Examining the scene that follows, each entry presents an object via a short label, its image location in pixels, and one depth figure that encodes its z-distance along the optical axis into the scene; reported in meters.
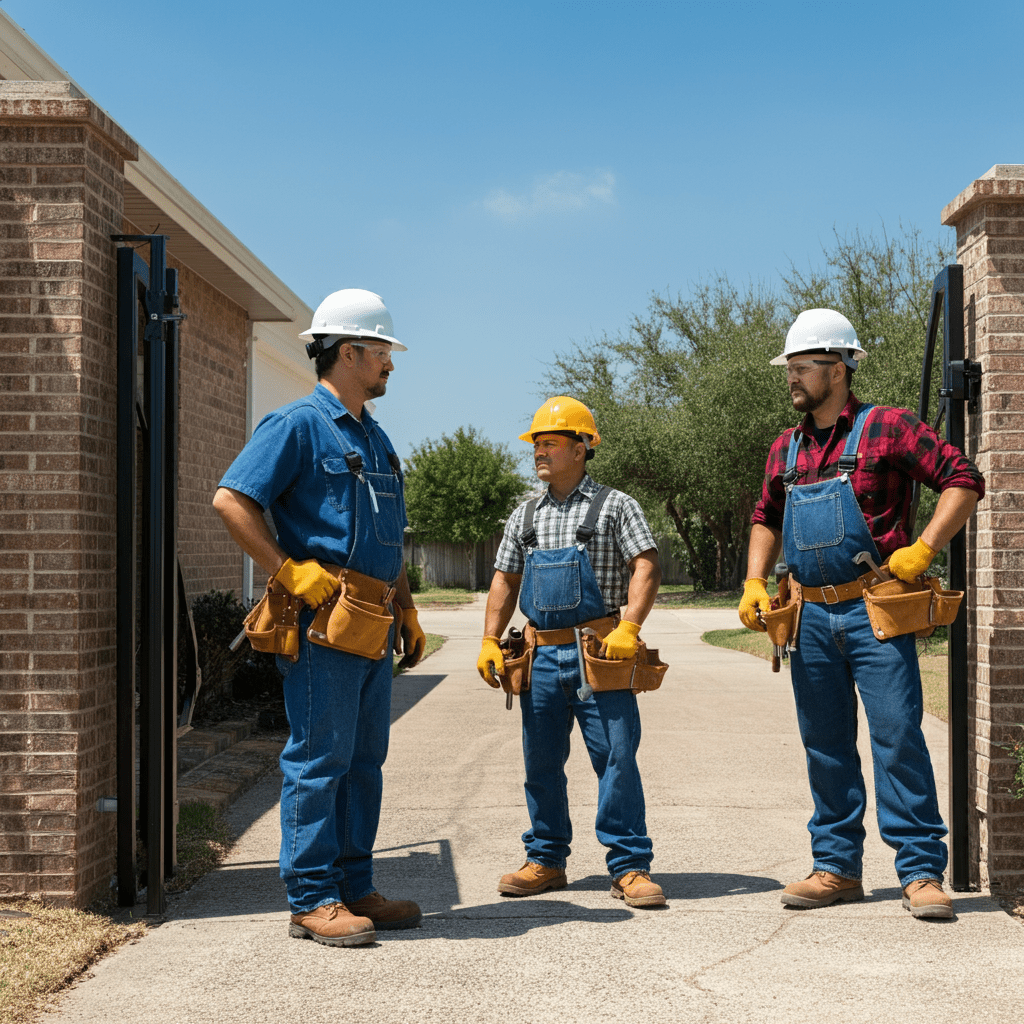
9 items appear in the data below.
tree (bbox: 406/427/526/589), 45.56
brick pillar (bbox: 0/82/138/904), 4.44
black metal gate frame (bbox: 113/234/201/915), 4.58
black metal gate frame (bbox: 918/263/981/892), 4.94
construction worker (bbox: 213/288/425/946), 4.18
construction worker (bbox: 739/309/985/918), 4.54
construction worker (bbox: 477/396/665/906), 4.78
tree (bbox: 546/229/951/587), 24.38
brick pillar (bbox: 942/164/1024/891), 4.87
